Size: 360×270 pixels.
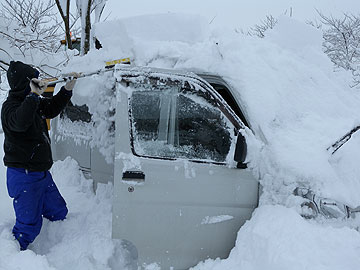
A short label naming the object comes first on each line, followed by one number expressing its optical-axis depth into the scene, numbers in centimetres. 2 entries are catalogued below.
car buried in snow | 244
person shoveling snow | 282
